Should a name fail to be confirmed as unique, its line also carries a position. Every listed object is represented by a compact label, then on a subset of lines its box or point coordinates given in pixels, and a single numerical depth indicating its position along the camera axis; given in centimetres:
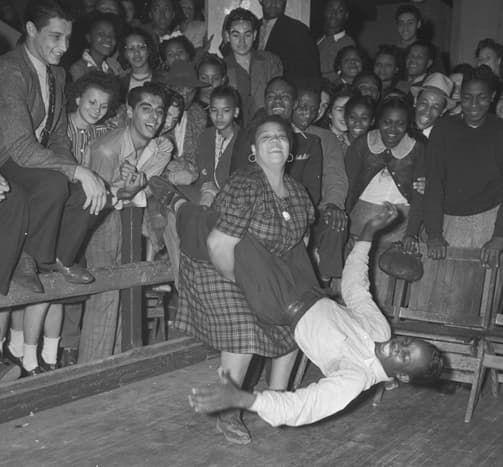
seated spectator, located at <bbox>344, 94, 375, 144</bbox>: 534
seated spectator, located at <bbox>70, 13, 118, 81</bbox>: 540
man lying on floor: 259
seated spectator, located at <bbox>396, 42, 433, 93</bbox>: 675
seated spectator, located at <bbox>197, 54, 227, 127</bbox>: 543
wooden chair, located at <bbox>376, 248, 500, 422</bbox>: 430
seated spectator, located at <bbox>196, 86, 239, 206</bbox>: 479
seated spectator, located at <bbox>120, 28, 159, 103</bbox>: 534
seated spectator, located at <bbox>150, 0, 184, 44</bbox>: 669
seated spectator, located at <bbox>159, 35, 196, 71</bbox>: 593
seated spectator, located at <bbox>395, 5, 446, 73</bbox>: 730
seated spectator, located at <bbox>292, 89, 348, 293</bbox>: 460
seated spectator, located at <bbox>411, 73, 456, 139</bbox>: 545
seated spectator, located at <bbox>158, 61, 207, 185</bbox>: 493
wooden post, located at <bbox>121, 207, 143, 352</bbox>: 432
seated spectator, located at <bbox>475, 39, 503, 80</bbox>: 663
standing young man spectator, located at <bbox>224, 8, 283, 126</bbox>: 567
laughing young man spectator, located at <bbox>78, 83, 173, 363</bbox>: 421
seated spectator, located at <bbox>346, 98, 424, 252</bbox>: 501
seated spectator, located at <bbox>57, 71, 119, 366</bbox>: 421
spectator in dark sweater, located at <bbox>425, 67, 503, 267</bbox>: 471
